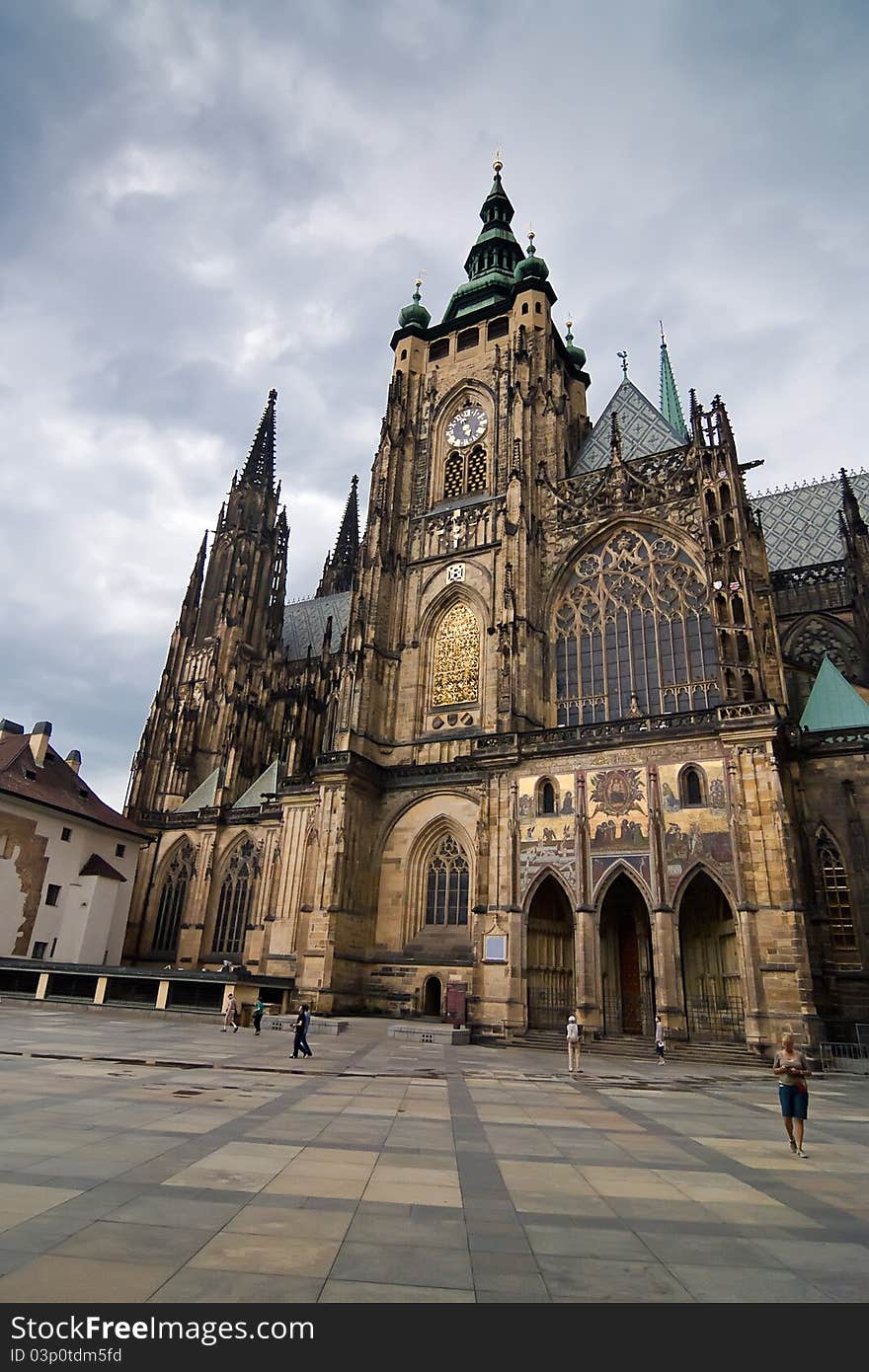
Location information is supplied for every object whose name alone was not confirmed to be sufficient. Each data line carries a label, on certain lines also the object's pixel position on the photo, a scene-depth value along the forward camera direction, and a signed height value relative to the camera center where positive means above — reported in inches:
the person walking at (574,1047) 634.8 -45.5
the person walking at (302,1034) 624.1 -43.6
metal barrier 780.0 -57.3
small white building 1305.4 +185.4
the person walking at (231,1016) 852.0 -43.1
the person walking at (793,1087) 332.8 -36.9
